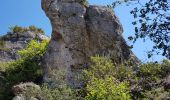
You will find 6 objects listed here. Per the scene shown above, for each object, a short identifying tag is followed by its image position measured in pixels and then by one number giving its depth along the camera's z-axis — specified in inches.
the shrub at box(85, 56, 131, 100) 661.0
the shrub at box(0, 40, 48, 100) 927.4
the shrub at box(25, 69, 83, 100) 665.8
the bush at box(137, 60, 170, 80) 804.9
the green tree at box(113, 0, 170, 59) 369.3
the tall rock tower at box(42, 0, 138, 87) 890.2
